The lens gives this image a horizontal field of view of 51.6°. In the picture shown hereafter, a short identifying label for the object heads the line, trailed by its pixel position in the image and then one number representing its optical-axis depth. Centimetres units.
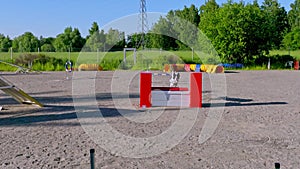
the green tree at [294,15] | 6469
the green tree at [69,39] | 5665
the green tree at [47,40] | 6684
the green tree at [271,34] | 3206
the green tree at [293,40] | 4594
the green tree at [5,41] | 5946
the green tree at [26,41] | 5744
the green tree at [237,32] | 3072
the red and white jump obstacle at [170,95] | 812
